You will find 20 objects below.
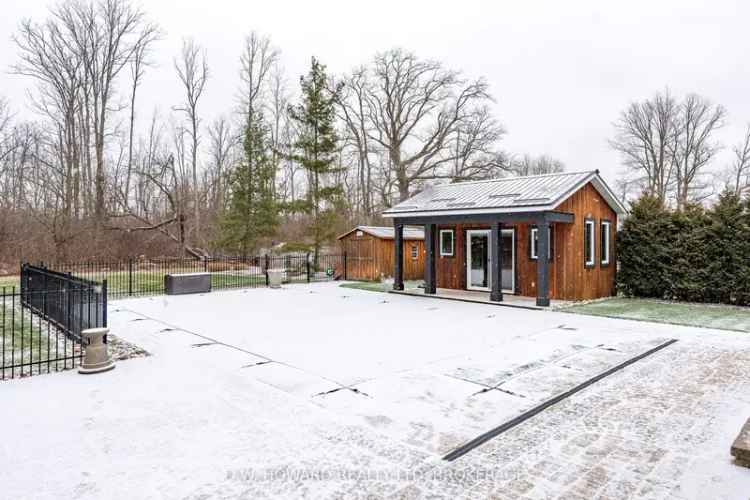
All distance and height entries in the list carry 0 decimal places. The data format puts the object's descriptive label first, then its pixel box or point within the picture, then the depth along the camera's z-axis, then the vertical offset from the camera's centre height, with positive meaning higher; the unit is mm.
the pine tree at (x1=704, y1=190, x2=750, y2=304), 10953 +145
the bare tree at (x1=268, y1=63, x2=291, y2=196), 27828 +9831
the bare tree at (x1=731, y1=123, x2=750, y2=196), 26156 +5569
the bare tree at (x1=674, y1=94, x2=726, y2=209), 26344 +7240
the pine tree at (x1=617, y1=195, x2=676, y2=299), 12180 +164
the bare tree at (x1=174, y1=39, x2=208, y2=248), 24344 +9625
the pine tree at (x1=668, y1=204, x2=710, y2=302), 11570 +22
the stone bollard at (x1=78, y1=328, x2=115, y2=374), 5504 -1248
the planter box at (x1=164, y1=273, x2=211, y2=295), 13328 -829
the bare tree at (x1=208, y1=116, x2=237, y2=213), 27109 +6572
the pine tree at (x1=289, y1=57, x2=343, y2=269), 17641 +4552
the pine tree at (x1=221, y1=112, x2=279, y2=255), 19766 +2614
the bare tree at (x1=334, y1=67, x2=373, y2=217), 28250 +8870
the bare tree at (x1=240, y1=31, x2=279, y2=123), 24344 +10597
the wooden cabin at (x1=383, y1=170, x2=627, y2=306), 10969 +607
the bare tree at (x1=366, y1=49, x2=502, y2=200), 27125 +9243
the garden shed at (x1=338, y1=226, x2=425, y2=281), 17156 +125
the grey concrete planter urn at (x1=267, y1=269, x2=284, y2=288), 15250 -787
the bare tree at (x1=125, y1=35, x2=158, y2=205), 24516 +10234
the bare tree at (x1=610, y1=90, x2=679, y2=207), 26875 +7309
